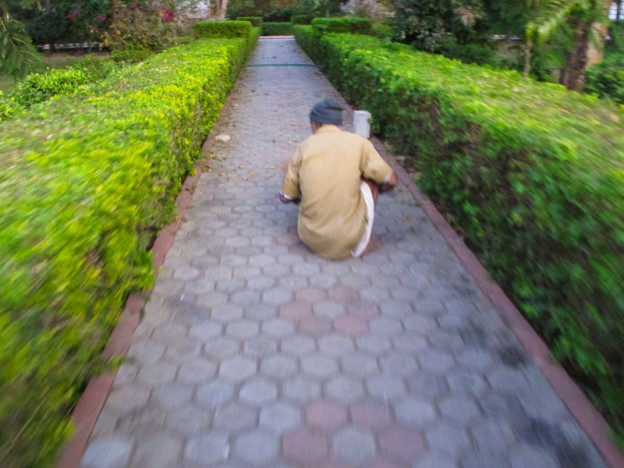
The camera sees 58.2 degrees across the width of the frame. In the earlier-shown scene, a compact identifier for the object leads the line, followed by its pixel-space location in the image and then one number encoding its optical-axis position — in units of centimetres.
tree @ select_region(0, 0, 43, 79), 1012
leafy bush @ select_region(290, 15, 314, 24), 3623
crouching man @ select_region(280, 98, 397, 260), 445
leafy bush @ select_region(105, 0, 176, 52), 1670
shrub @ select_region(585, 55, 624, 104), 1064
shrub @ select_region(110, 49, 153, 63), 1631
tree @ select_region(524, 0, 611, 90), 708
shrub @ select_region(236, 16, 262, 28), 3751
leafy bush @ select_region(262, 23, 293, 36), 4050
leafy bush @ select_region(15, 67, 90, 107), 1149
